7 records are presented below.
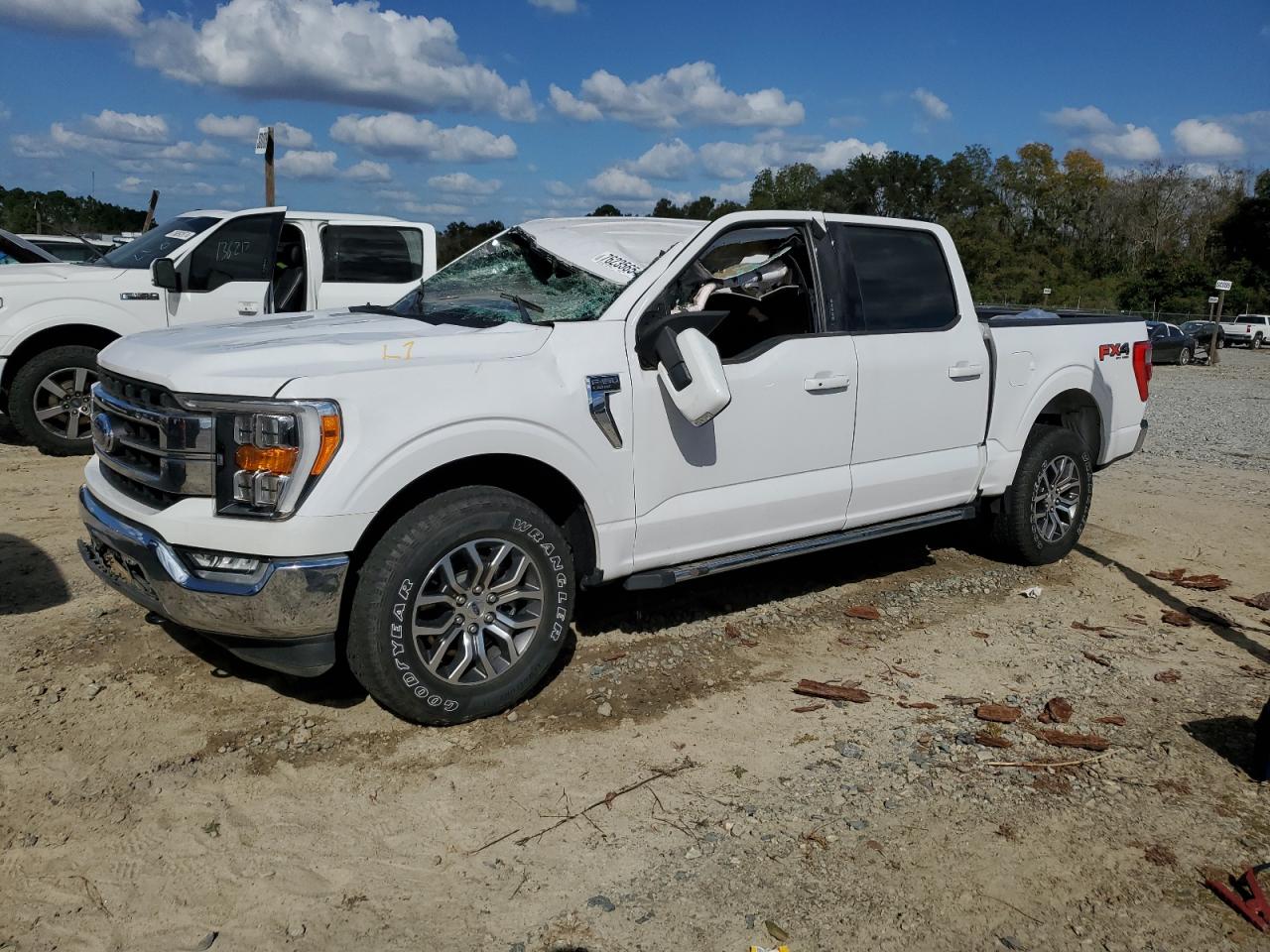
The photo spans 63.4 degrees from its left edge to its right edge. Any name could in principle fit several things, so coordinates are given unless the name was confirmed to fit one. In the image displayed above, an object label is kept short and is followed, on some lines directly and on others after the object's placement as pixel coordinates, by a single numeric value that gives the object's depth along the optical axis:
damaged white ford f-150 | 3.53
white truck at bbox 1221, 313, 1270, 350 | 42.84
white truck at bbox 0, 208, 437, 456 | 8.27
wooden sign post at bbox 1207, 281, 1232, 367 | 30.38
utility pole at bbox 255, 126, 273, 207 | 15.09
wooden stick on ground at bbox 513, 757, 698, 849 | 3.32
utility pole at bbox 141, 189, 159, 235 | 22.31
